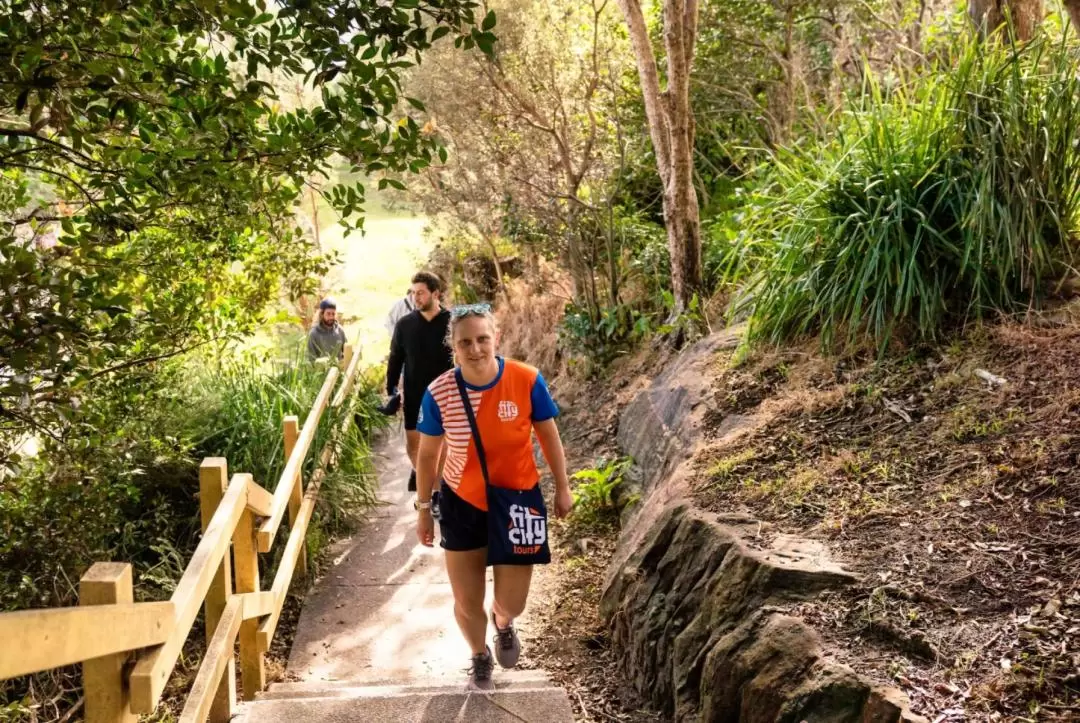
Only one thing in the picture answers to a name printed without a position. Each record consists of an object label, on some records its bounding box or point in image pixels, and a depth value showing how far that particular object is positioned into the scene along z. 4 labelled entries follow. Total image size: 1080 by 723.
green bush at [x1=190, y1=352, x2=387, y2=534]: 6.29
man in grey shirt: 9.32
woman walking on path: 3.59
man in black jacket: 6.26
